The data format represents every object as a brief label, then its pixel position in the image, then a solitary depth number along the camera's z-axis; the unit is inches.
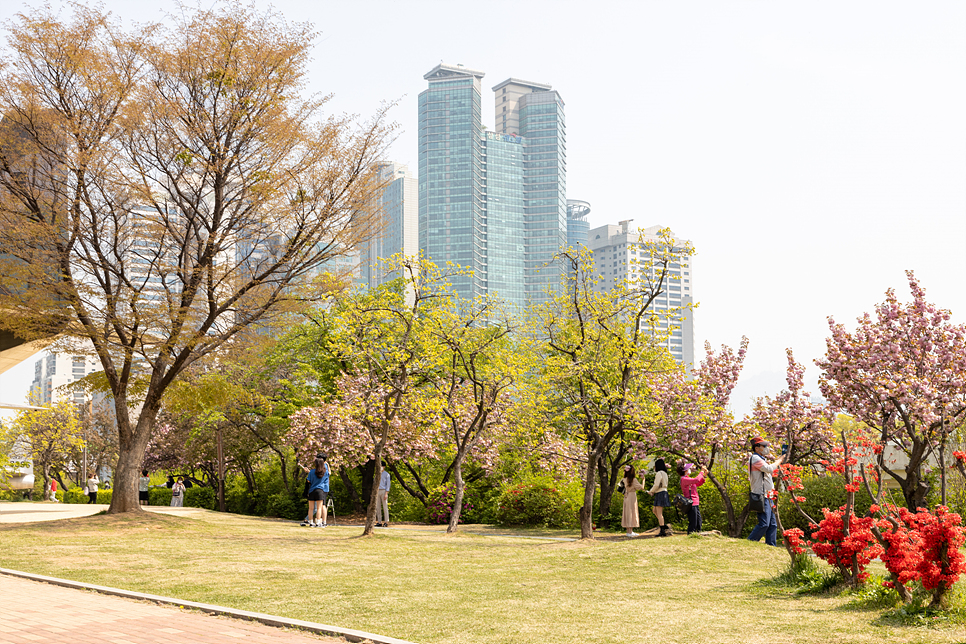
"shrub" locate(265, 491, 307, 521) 1187.9
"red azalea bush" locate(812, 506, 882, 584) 328.8
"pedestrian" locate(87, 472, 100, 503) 1445.6
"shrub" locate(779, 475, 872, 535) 691.4
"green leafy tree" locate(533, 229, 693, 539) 671.8
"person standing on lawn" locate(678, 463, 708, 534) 641.6
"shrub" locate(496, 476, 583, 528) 879.7
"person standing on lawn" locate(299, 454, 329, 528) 767.1
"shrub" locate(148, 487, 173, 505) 1530.5
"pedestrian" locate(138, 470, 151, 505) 1443.2
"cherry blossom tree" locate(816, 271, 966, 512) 640.4
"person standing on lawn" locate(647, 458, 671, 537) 663.8
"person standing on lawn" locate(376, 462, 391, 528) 901.8
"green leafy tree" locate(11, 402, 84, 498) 1893.5
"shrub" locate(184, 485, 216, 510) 1450.5
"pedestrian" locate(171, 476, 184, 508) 1370.6
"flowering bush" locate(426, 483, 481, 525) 1014.4
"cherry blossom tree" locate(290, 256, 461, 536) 700.7
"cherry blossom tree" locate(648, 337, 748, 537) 754.2
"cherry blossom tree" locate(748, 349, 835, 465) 734.5
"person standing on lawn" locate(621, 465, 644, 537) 690.9
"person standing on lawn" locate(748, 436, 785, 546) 546.6
